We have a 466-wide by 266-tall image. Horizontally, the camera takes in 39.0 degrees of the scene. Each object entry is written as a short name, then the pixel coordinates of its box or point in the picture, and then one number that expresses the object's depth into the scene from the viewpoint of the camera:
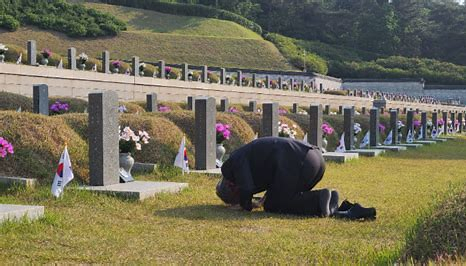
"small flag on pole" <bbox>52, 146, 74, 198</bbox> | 7.42
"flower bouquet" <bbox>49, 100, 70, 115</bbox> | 13.62
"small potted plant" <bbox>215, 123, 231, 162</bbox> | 11.40
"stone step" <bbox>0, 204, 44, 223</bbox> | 5.81
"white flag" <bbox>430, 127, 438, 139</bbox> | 27.33
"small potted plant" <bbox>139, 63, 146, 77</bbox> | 26.34
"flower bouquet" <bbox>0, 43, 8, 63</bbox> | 18.32
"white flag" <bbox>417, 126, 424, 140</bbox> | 25.92
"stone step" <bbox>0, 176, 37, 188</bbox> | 7.89
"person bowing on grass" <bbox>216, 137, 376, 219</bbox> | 6.91
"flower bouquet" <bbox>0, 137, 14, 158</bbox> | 8.01
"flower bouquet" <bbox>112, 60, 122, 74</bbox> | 24.19
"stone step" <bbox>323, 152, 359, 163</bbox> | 13.76
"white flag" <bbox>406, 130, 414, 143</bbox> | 22.91
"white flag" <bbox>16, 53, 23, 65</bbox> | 20.72
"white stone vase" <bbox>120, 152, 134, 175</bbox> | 8.98
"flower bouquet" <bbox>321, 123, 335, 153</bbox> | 16.06
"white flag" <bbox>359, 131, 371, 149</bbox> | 18.62
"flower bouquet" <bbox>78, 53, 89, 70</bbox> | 22.14
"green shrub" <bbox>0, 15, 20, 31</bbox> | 47.16
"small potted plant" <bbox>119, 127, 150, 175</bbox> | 9.00
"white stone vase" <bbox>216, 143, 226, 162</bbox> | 11.38
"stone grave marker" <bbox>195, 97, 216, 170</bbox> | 10.45
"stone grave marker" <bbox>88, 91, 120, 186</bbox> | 8.10
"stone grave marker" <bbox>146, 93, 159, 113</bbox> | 16.22
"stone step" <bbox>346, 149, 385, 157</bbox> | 16.17
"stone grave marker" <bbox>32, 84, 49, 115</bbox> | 11.65
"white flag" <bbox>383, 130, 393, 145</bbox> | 20.80
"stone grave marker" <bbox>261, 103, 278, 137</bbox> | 12.57
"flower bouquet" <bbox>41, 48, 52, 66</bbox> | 21.18
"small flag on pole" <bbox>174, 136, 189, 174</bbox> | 10.14
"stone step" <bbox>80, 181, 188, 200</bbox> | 7.62
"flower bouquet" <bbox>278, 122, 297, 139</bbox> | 13.92
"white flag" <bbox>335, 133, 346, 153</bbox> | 16.25
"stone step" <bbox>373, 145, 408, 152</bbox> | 18.30
